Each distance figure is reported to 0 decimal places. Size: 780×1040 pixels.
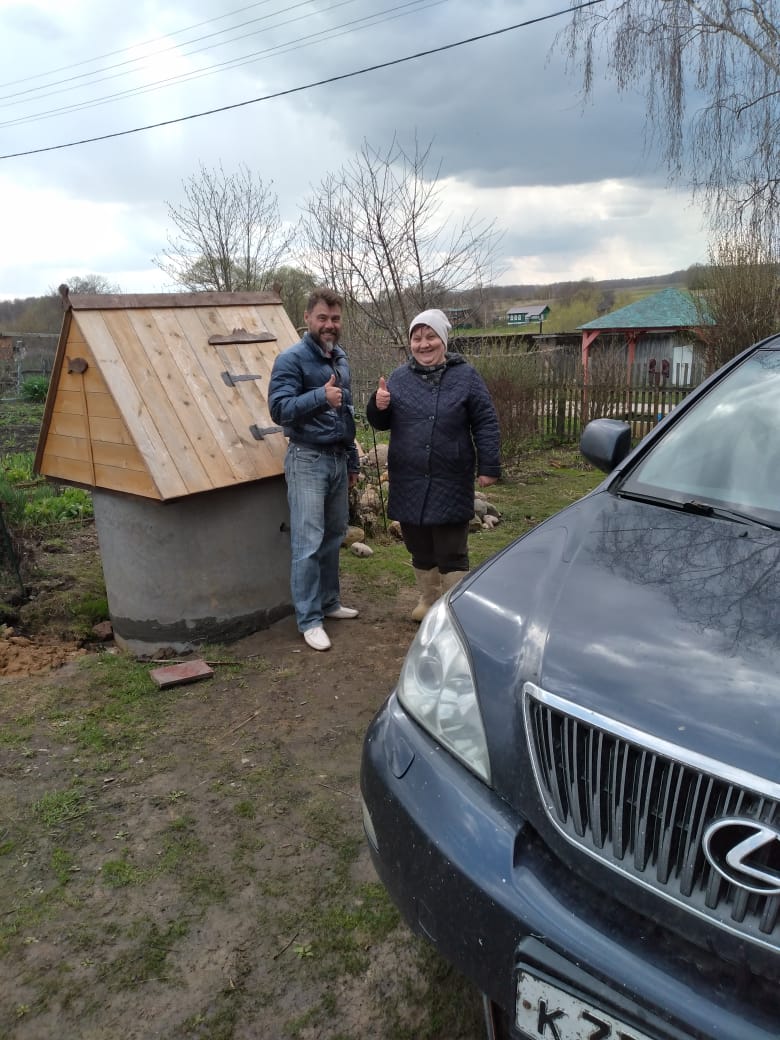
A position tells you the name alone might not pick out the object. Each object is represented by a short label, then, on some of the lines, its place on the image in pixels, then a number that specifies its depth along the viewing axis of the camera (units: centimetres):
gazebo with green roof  2907
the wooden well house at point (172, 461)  359
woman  383
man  368
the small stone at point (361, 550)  588
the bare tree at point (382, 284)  923
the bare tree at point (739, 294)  1082
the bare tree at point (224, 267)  1934
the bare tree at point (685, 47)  998
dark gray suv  112
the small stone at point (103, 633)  423
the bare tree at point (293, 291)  1836
